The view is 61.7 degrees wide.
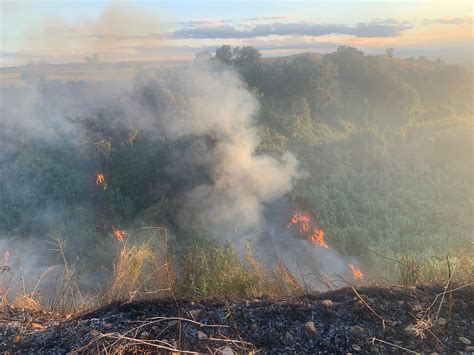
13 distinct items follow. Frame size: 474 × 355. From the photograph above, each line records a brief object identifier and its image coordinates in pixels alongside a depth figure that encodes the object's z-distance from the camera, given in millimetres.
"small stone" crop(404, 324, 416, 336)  2279
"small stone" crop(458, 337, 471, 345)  2206
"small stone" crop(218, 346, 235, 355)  2127
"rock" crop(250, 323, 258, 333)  2334
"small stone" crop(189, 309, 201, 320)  2385
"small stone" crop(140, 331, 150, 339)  2204
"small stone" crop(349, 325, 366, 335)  2301
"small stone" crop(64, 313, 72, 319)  2667
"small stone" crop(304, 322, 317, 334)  2330
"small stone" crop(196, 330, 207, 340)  2227
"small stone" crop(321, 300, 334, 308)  2528
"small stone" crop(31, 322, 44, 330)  2474
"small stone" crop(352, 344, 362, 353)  2200
